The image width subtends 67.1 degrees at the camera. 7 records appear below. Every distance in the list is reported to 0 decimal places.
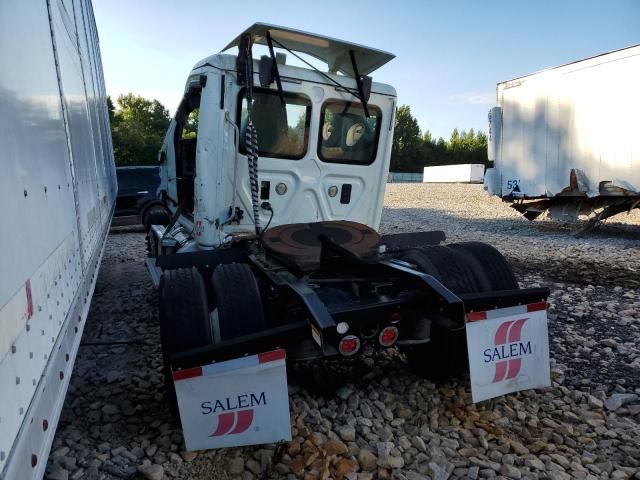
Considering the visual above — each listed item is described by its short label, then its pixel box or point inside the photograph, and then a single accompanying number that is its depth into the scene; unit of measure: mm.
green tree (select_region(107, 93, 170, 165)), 39906
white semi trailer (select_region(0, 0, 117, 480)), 1396
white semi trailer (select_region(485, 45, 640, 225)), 10023
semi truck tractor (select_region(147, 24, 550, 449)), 2611
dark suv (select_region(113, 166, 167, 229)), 12891
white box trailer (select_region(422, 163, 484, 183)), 42188
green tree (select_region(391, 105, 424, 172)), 65625
